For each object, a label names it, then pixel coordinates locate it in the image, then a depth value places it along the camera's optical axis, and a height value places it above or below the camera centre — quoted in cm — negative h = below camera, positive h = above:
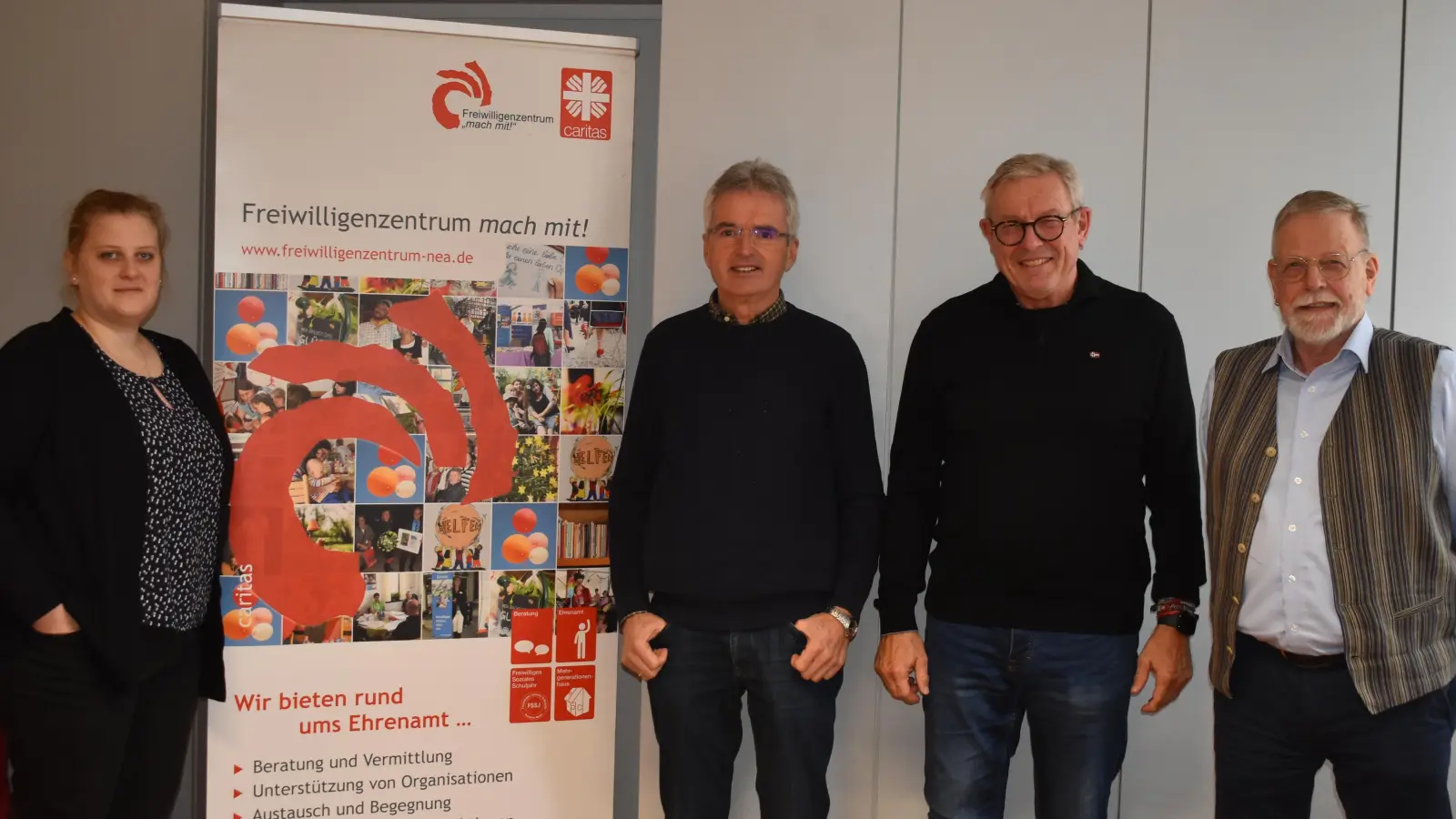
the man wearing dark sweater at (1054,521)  181 -23
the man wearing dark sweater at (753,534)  198 -31
